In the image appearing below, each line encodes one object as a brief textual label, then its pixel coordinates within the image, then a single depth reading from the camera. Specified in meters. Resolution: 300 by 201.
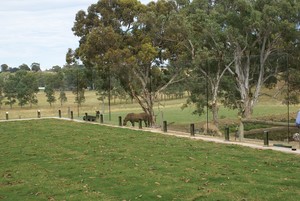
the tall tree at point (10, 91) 63.97
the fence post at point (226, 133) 16.23
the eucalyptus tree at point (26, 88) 63.34
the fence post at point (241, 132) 16.28
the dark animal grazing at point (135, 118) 25.09
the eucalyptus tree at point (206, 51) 25.08
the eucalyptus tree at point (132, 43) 26.05
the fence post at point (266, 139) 14.70
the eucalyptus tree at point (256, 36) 24.39
